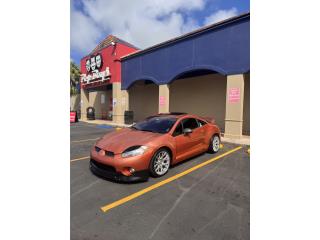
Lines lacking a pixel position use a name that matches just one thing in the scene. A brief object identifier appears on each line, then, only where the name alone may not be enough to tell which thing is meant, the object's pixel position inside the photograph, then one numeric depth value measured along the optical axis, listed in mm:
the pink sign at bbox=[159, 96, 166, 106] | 11852
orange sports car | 3564
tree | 22491
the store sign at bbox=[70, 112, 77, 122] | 17000
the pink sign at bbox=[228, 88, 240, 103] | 8511
